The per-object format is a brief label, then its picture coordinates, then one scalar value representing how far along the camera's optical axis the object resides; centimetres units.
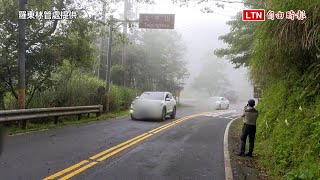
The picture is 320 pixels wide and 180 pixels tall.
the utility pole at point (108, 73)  2210
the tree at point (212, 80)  6825
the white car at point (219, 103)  4038
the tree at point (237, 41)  2230
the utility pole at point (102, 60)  3462
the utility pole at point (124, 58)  3485
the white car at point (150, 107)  1911
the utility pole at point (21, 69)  1413
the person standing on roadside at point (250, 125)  1012
